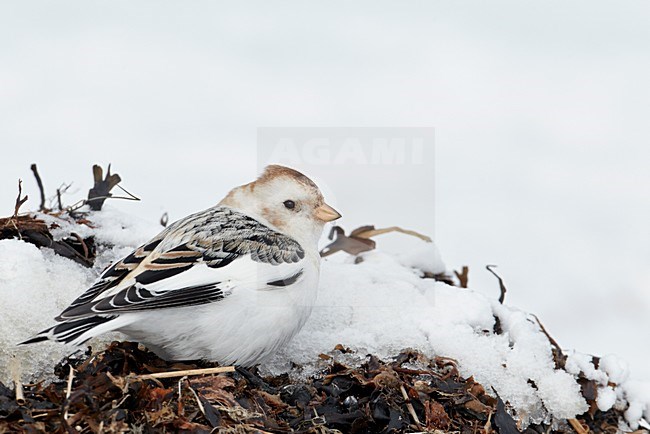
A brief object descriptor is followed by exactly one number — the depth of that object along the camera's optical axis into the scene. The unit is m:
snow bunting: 4.84
